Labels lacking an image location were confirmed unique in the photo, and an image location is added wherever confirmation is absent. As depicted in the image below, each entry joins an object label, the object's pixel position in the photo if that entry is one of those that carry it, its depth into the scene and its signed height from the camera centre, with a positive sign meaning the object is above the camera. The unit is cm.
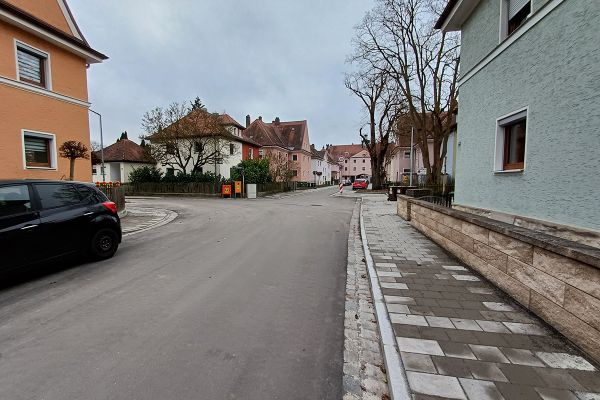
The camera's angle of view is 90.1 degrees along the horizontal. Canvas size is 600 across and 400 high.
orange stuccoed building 990 +336
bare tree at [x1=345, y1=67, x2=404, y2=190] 3004 +658
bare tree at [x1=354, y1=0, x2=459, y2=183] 2017 +794
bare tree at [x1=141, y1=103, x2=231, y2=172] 2811 +411
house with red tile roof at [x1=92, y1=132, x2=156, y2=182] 3756 +210
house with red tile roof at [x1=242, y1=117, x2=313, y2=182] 4550 +657
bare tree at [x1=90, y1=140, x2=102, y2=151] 5628 +639
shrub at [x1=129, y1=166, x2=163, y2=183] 3094 +32
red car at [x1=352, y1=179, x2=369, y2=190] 3956 -66
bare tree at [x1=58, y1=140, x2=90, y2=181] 1064 +102
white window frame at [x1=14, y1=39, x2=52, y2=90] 1018 +431
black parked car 454 -75
